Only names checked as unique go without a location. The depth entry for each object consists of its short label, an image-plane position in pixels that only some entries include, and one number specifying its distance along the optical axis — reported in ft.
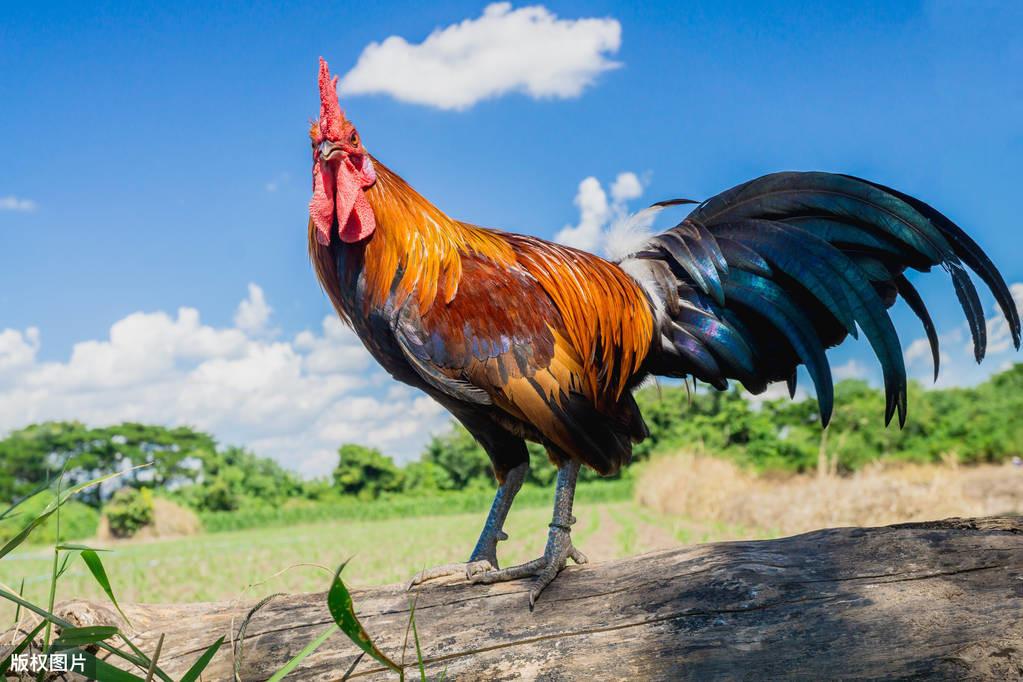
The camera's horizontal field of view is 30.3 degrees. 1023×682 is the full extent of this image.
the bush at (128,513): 64.39
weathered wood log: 4.51
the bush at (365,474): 72.52
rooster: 4.87
